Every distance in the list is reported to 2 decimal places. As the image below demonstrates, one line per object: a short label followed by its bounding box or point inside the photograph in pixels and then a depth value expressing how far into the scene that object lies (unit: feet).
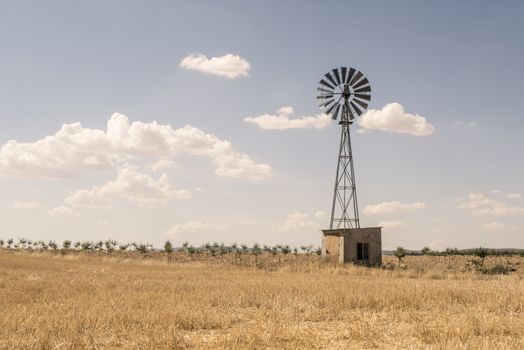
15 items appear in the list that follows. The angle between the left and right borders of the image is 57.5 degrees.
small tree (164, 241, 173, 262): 198.39
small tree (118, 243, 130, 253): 275.57
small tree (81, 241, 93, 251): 288.71
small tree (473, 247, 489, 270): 160.57
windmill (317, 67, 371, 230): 136.67
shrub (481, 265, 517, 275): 114.41
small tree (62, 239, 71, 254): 285.23
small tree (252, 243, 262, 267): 207.56
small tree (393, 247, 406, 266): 168.67
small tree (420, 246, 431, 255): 234.58
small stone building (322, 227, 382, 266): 122.42
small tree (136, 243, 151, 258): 235.40
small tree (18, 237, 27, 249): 324.48
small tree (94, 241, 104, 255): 284.88
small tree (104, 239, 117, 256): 263.59
